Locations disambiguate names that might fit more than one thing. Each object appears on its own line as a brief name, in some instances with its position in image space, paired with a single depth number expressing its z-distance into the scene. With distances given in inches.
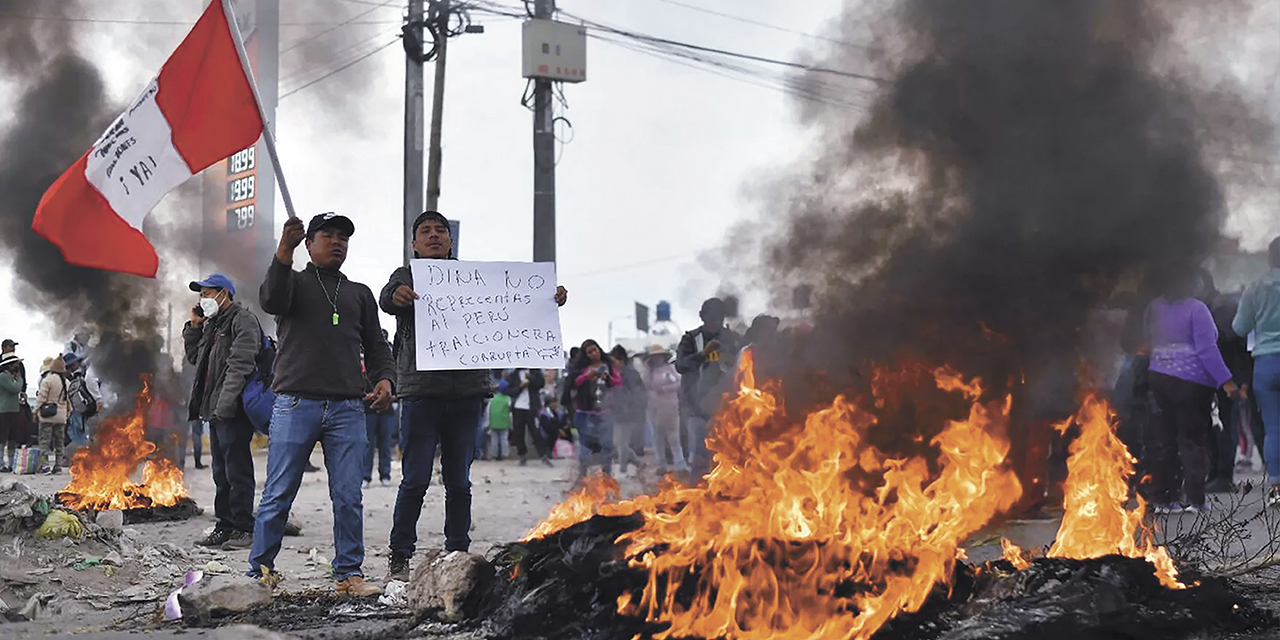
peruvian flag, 247.6
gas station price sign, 631.8
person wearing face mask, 308.8
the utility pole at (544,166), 738.8
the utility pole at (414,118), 700.7
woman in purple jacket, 315.9
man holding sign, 232.7
